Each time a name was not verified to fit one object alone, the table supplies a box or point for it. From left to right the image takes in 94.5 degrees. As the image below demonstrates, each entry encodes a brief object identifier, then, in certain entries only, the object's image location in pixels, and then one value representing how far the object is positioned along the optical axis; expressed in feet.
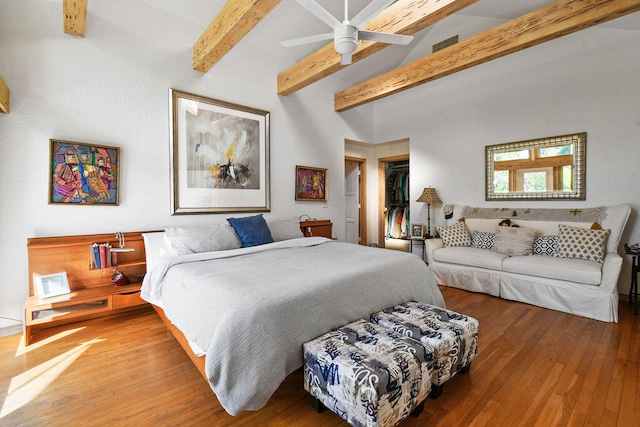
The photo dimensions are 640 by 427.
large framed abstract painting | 10.89
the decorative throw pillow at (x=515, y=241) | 11.53
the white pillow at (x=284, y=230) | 11.87
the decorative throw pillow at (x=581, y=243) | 10.09
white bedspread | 4.68
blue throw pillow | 10.49
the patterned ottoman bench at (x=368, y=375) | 4.20
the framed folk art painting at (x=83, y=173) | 8.65
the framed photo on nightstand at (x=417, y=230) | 16.28
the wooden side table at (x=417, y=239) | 15.22
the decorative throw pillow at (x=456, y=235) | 13.46
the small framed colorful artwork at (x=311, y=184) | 14.62
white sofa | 9.23
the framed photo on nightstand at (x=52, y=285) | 8.08
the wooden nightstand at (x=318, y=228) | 14.44
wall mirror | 11.80
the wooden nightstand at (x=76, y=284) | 7.82
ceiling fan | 6.11
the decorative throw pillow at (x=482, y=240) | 12.74
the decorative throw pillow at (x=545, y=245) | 11.27
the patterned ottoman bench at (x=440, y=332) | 5.34
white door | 19.67
